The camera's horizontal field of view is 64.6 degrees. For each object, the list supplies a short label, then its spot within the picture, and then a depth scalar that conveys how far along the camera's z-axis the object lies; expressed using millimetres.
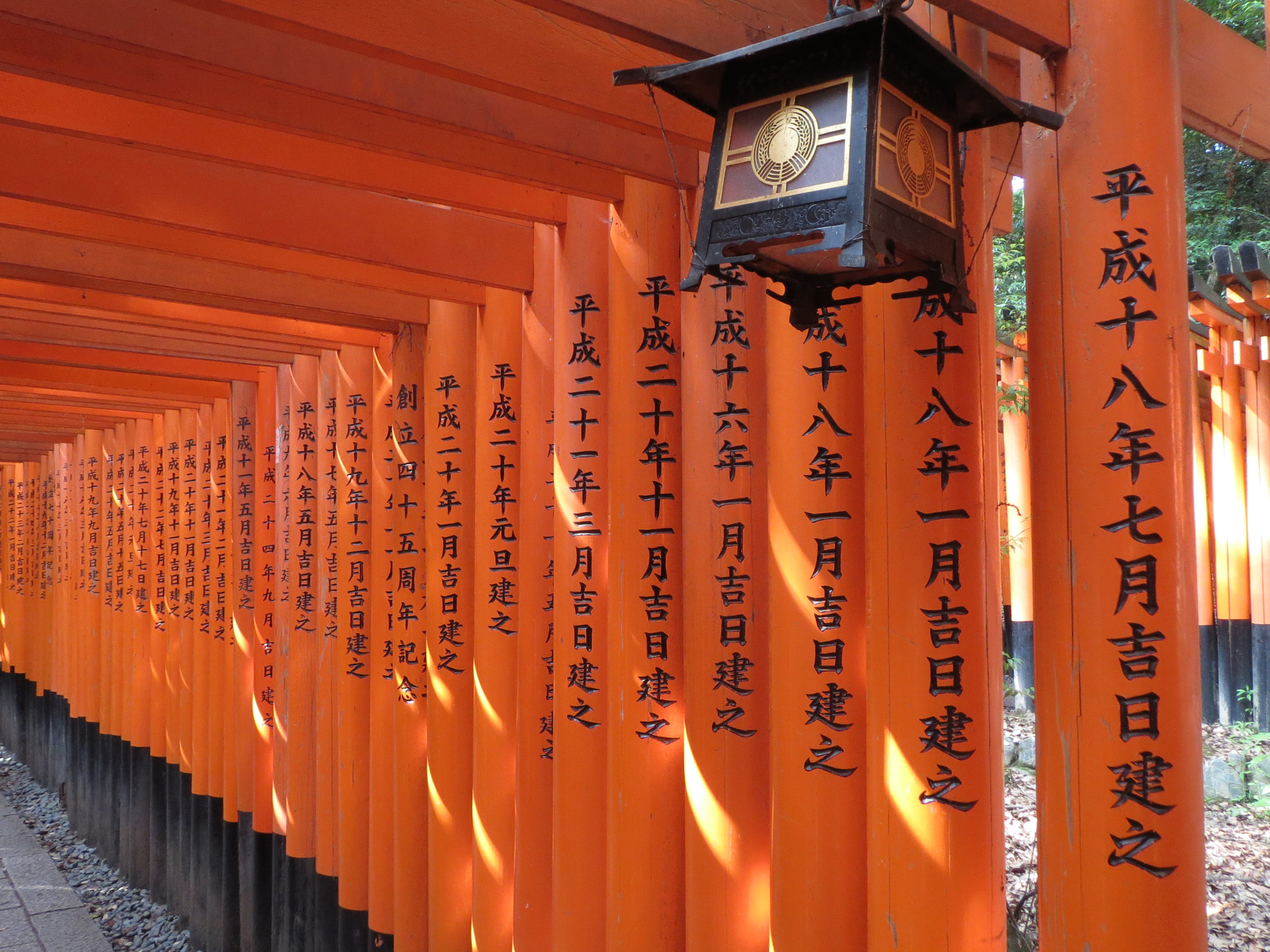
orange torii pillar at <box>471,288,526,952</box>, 4645
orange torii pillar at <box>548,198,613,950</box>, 3980
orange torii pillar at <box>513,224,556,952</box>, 4348
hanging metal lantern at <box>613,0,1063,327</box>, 2082
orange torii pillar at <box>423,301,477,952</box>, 4973
